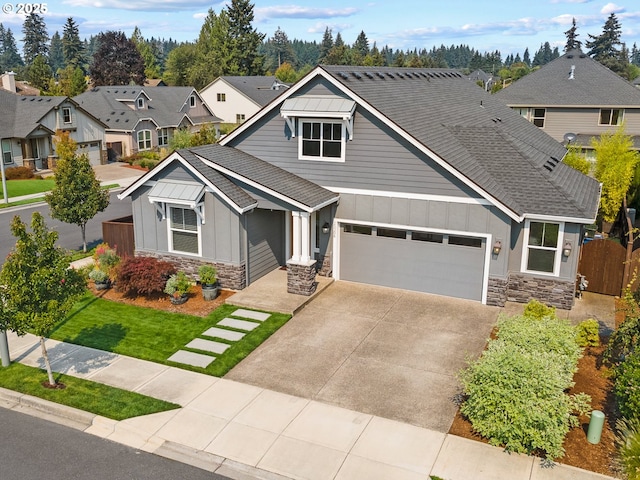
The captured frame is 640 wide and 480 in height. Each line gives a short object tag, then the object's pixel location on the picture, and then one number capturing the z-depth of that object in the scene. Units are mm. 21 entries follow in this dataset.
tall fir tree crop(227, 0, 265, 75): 92562
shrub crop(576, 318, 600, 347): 14445
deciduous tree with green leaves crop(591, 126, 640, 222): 25188
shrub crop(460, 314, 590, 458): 9961
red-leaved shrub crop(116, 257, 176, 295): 17438
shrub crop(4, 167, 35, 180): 40531
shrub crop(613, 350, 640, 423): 10444
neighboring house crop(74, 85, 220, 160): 50406
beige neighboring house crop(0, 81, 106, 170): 42125
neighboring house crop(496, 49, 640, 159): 36875
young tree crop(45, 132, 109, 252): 21234
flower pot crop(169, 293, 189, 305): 17312
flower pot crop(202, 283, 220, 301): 17641
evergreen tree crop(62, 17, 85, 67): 127125
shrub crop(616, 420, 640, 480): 8742
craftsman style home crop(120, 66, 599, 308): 17031
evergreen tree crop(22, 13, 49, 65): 153875
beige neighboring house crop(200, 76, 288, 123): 70000
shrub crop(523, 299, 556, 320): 15109
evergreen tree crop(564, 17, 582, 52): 122294
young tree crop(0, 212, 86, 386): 11531
